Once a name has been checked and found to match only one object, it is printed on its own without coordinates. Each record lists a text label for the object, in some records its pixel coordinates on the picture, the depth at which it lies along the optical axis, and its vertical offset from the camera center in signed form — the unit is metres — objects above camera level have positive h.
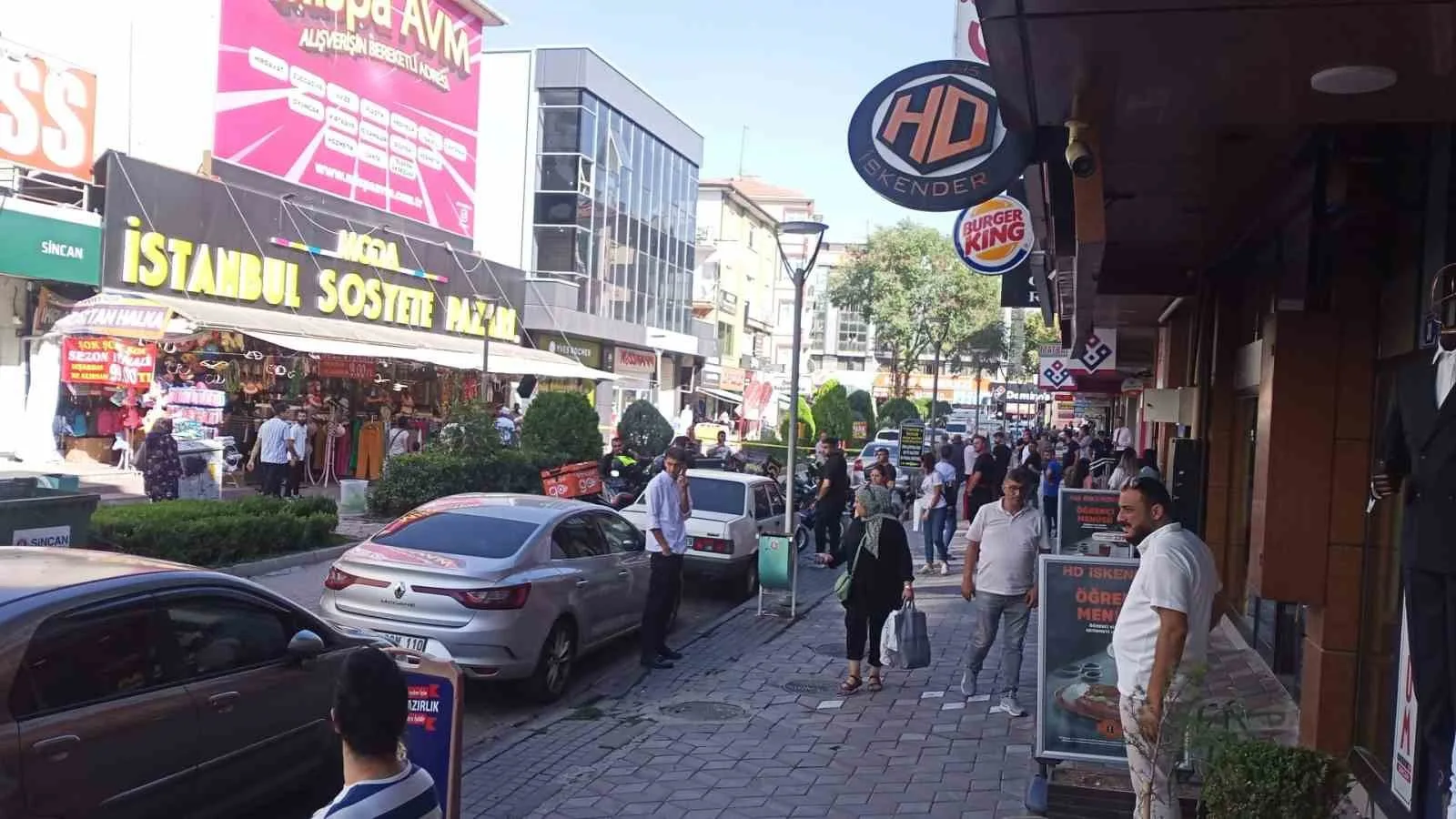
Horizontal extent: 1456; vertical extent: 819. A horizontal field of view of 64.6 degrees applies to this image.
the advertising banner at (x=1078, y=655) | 6.05 -1.37
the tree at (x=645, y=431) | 22.08 -0.89
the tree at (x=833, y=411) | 40.53 -0.61
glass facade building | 36.97 +6.00
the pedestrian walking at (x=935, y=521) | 15.15 -1.61
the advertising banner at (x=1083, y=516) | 11.62 -1.11
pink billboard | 23.64 +6.23
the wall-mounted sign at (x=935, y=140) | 6.59 +1.50
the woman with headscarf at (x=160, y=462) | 15.65 -1.37
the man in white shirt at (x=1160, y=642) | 4.69 -0.97
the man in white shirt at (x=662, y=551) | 9.70 -1.40
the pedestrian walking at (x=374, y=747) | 2.72 -0.90
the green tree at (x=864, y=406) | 50.11 -0.44
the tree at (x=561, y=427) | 19.91 -0.79
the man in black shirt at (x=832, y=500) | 15.23 -1.40
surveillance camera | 4.35 +0.94
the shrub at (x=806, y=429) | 39.81 -1.23
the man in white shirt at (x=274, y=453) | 17.94 -1.35
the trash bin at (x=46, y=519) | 8.60 -1.25
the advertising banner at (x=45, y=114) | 17.12 +3.76
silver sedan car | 8.03 -1.52
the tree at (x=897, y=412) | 48.12 -0.60
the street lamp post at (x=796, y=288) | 13.29 +1.21
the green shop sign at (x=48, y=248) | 17.25 +1.71
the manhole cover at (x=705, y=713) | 8.15 -2.33
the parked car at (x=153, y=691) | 4.14 -1.35
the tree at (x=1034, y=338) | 60.54 +3.59
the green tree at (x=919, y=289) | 47.69 +4.56
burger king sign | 11.47 +1.69
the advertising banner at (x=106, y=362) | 18.80 -0.05
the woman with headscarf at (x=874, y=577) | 8.68 -1.36
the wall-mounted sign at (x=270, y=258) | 20.02 +2.29
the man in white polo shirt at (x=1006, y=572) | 8.05 -1.19
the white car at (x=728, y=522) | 13.23 -1.58
